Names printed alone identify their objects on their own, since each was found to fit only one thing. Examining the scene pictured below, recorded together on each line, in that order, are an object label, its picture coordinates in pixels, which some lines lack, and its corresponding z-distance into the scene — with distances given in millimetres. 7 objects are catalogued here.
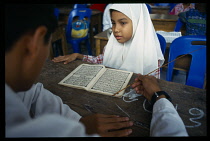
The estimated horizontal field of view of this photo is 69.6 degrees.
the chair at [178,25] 2637
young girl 1246
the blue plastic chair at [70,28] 2900
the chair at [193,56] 1298
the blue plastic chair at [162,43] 1476
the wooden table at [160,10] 4234
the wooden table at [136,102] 628
